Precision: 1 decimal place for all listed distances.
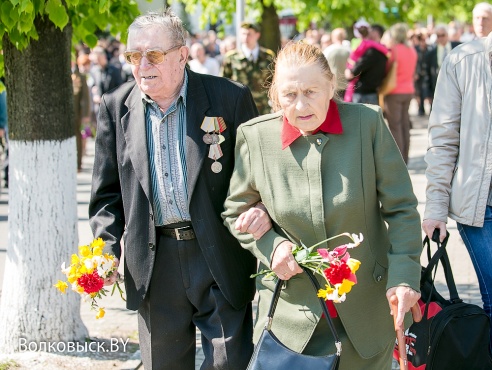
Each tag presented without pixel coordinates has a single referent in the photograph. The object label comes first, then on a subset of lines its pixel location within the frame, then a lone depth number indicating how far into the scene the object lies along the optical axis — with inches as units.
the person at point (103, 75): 705.6
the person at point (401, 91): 525.0
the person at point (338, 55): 461.1
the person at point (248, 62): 440.1
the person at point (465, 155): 158.6
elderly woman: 131.7
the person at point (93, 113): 654.0
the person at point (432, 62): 854.5
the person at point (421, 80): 927.7
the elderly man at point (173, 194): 151.9
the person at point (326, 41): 618.8
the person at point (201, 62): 650.2
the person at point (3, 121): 496.4
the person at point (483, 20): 304.7
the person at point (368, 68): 497.7
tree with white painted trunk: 210.1
